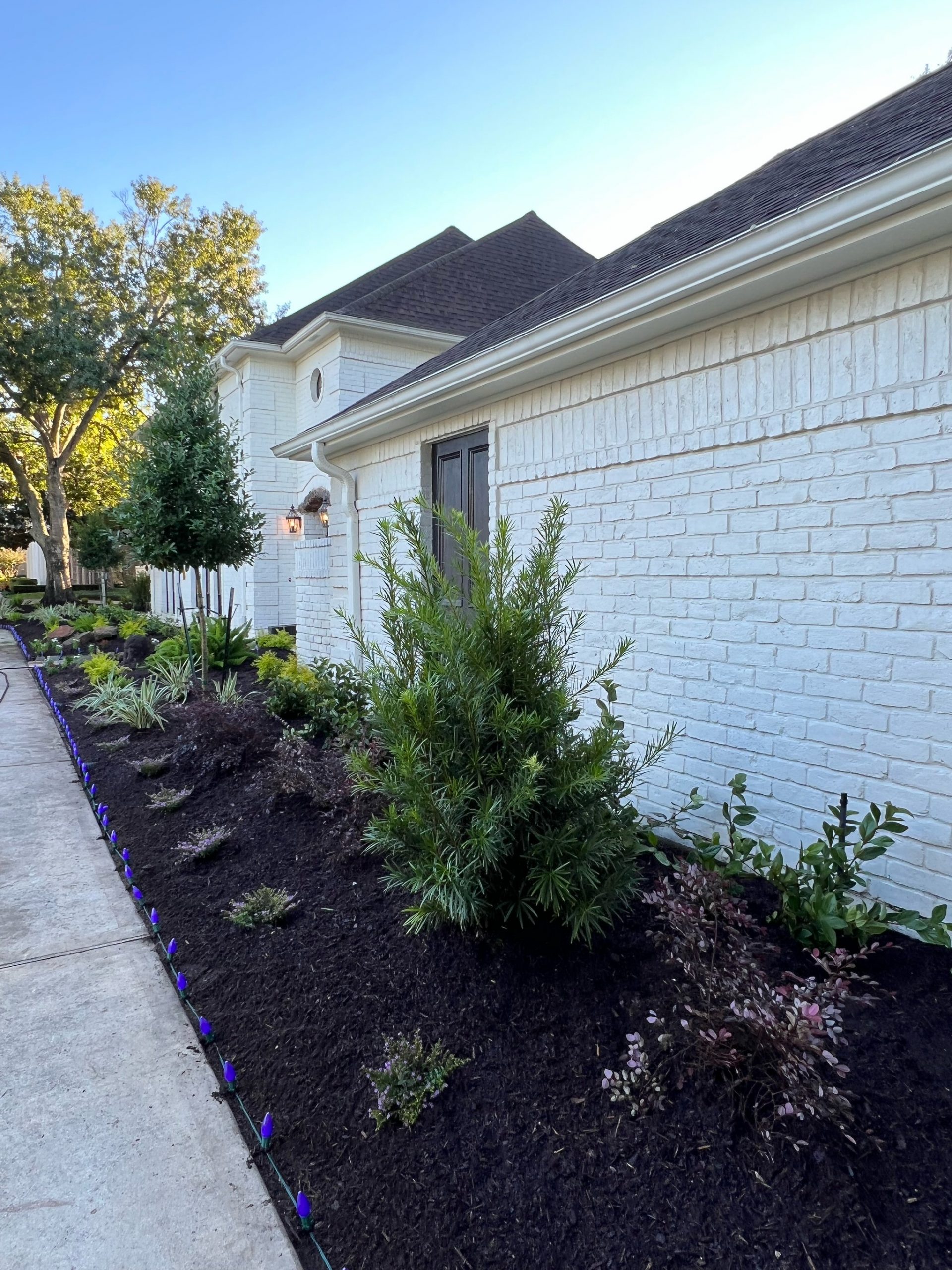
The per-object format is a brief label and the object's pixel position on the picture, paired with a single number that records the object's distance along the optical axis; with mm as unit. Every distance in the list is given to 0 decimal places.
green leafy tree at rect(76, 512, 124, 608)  17500
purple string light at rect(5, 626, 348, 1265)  1664
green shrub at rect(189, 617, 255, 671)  8852
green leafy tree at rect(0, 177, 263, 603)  16109
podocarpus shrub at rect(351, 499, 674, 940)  2219
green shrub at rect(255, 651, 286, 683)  7508
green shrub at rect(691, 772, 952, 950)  2354
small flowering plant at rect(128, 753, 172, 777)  4953
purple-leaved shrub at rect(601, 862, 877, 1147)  1695
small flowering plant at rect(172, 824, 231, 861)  3650
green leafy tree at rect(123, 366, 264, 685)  6996
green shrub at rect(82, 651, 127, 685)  7953
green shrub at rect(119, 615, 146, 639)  12092
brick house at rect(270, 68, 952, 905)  2592
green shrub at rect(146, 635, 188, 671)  8445
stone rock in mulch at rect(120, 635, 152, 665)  9789
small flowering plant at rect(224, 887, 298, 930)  2988
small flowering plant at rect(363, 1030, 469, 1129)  1939
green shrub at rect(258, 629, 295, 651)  9570
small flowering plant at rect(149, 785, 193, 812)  4320
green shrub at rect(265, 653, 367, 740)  5070
